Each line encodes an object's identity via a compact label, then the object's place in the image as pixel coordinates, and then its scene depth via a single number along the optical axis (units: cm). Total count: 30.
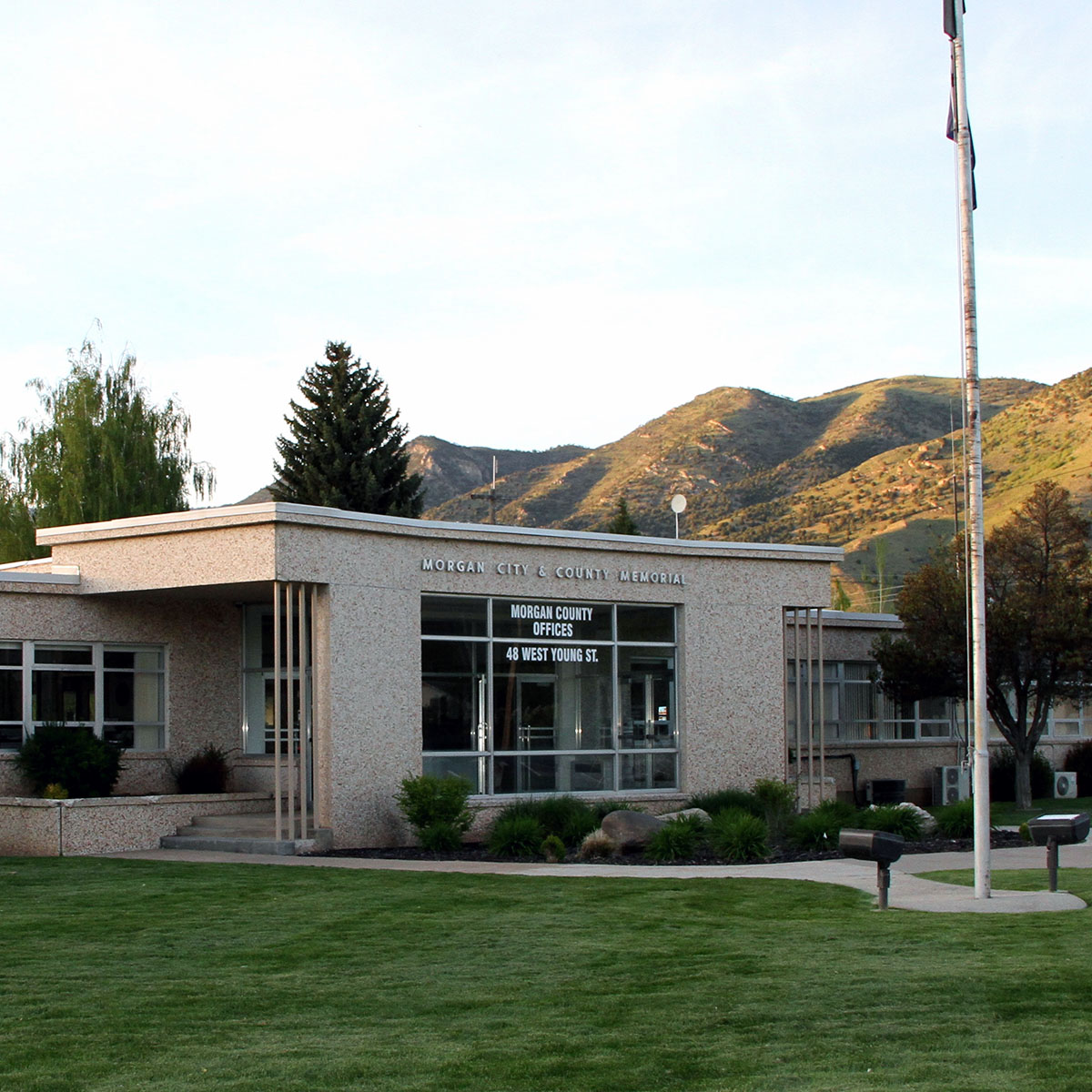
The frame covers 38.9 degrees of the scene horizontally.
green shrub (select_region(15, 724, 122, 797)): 2019
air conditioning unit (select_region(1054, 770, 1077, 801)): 2998
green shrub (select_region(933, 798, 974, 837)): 2025
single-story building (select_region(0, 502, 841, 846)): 1970
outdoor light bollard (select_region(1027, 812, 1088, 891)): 1338
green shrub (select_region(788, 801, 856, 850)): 1873
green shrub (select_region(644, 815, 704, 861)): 1806
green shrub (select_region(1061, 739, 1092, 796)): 3178
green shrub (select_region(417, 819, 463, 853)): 1911
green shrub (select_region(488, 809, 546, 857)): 1853
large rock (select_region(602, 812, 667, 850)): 1891
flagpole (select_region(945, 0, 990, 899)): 1279
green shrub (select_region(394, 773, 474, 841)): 1952
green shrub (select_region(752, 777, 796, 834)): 2145
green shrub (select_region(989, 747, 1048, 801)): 3020
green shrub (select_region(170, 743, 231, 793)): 2223
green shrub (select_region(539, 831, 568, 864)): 1819
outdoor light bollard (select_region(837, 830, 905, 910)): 1227
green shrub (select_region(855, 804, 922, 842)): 1959
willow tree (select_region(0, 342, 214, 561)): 4250
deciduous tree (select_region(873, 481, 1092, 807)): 2638
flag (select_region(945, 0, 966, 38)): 1352
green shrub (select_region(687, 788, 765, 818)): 2184
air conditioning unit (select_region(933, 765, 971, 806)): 2961
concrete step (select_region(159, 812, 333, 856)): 1903
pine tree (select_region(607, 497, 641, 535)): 5362
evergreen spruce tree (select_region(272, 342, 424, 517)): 4731
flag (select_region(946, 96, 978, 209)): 1359
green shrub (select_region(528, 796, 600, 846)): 1956
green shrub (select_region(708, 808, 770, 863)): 1792
